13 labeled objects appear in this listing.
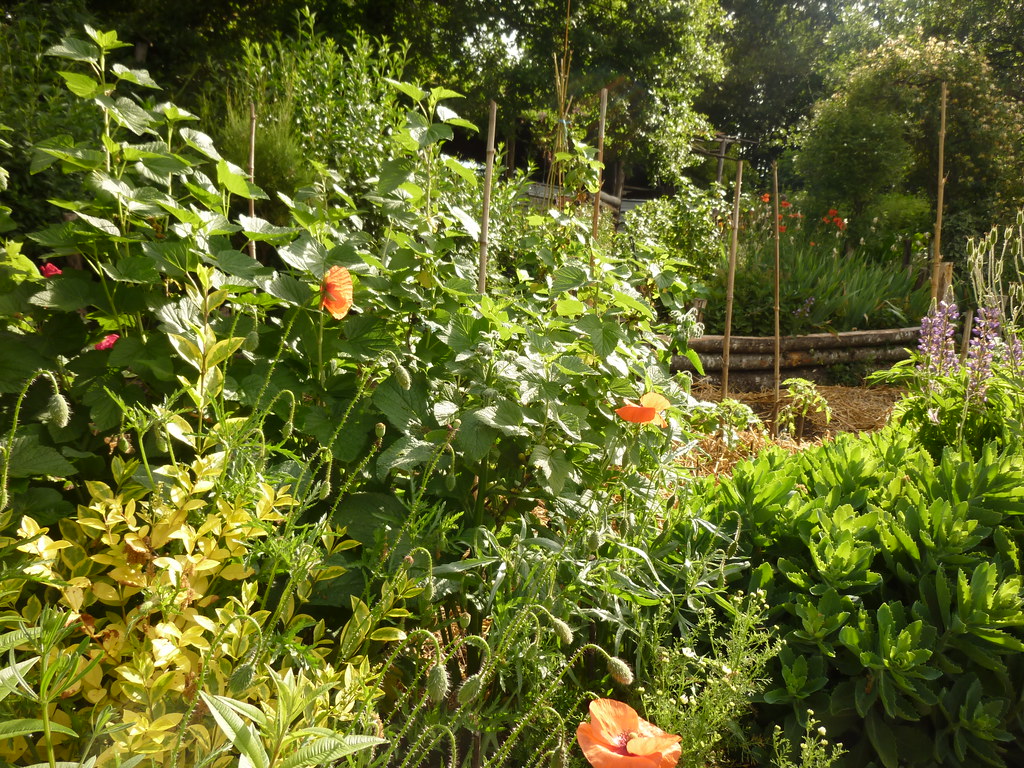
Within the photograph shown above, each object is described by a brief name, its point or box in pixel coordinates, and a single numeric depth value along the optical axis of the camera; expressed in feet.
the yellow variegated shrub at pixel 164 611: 3.19
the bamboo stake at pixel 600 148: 8.41
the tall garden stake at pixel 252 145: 6.24
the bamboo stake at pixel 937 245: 16.12
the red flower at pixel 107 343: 5.50
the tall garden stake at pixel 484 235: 6.73
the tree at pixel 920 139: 30.14
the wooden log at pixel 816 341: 17.46
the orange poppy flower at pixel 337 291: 4.34
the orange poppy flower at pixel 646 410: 4.63
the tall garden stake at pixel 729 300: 11.82
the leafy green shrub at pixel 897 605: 4.99
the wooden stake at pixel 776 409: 14.04
